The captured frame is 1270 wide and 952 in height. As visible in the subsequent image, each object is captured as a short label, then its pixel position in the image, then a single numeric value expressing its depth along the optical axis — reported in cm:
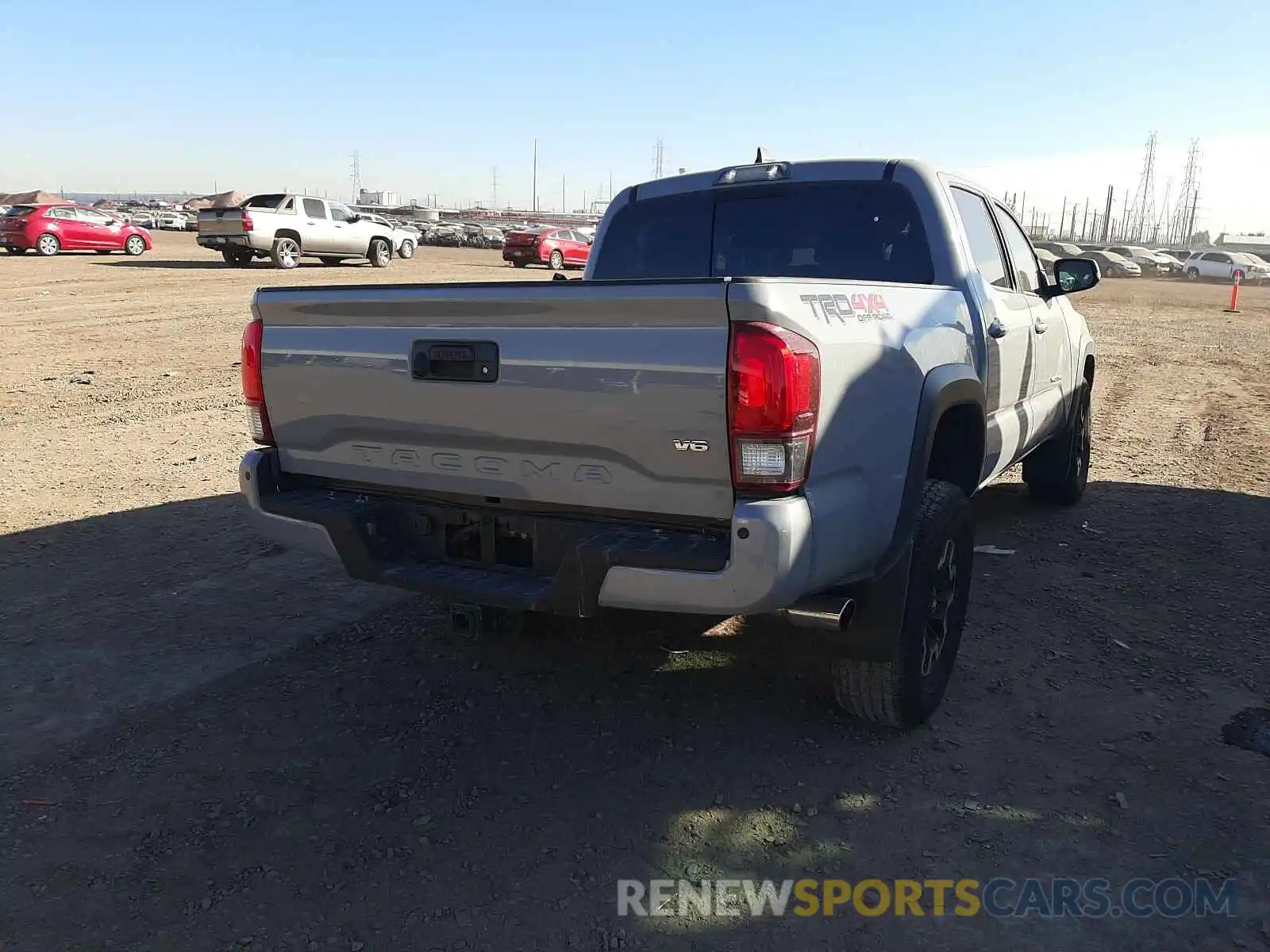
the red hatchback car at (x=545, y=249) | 3169
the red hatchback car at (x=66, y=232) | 2830
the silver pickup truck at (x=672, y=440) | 276
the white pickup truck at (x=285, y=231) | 2436
